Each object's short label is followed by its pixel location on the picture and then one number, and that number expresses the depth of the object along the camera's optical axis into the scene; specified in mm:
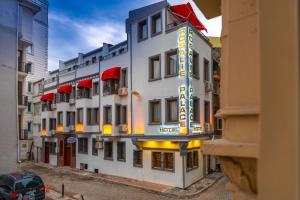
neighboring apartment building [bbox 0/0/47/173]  17672
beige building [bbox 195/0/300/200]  1326
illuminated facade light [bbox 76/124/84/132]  28677
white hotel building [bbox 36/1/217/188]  18875
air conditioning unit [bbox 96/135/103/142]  25364
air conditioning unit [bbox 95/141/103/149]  25673
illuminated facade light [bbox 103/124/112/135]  24141
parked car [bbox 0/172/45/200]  13000
